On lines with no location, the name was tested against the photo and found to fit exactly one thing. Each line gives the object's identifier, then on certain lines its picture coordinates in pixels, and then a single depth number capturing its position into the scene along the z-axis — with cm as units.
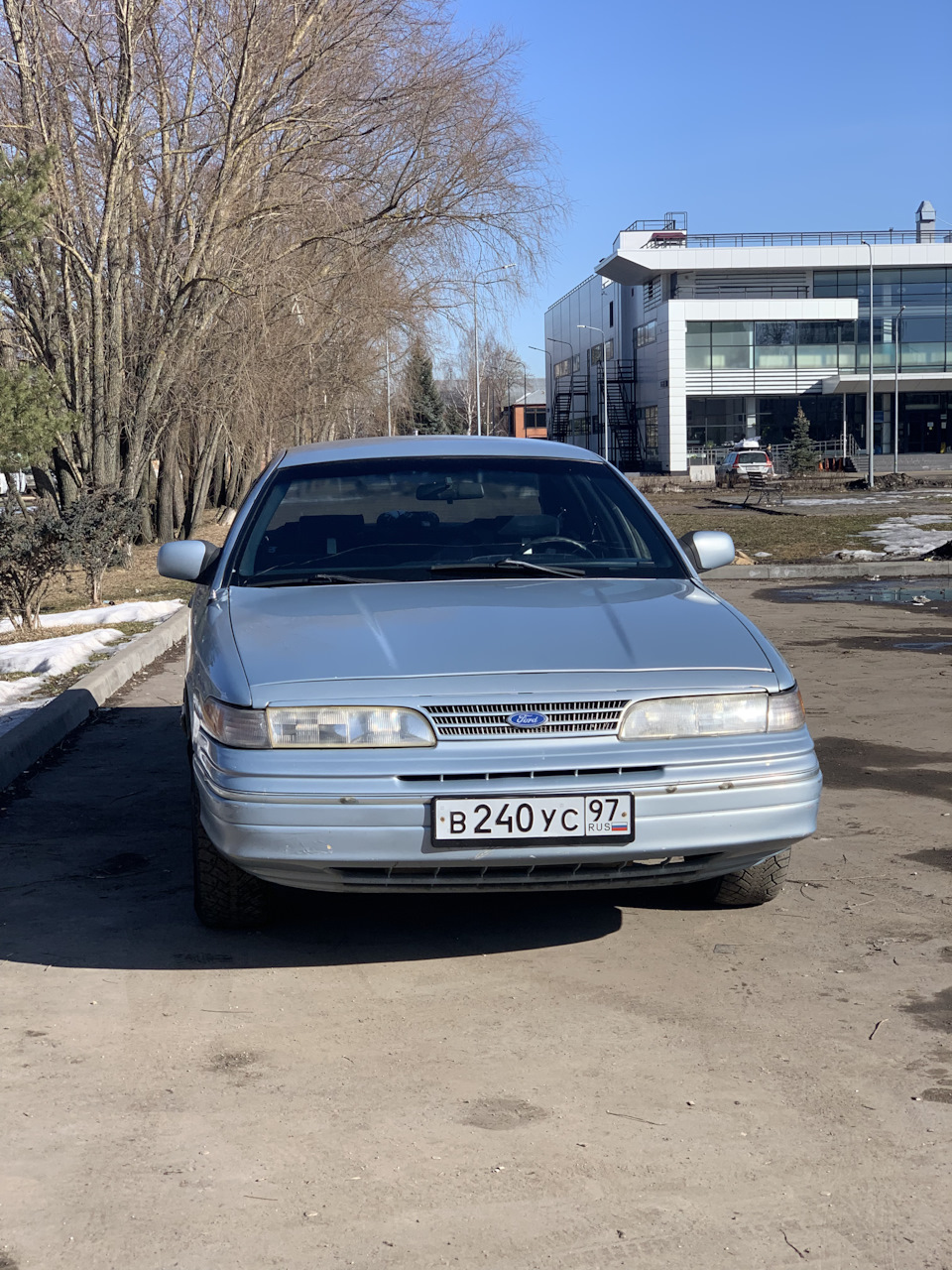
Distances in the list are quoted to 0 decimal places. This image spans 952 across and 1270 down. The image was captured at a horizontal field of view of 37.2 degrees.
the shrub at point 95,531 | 1579
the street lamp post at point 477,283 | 2242
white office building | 7462
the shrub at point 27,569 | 1316
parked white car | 6034
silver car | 387
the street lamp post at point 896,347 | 6964
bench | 4666
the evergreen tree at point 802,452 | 6800
